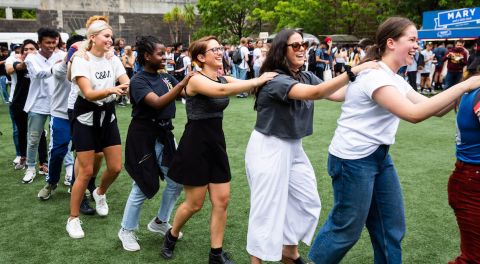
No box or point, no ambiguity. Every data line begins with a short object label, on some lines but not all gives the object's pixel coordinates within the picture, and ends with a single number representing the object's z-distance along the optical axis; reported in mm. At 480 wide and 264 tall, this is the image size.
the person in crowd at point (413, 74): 15162
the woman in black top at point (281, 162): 3014
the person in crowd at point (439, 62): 16906
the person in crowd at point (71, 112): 4389
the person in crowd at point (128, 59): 14188
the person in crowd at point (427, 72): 16500
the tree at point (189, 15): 43562
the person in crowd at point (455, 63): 13367
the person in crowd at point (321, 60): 17981
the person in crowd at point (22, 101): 6594
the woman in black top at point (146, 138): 3912
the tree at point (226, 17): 38375
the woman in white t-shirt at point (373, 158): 2639
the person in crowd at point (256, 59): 17141
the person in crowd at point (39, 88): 5576
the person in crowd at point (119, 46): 15141
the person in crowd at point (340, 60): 19847
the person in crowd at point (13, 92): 6875
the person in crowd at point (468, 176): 2561
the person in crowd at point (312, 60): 18062
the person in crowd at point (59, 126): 5219
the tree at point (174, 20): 42281
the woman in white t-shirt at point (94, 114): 4180
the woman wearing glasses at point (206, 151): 3477
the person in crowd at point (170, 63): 16078
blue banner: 21078
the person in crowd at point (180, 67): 15499
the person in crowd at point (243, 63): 17297
